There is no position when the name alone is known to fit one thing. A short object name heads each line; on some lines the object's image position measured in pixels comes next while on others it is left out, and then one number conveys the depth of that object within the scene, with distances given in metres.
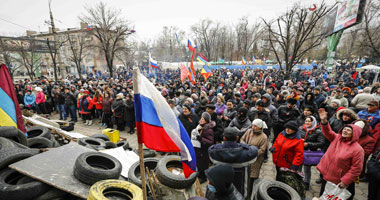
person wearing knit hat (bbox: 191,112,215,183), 4.71
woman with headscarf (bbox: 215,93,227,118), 6.74
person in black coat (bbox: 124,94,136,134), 8.62
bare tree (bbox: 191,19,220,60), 52.19
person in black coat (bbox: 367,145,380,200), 3.46
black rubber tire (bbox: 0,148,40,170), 2.87
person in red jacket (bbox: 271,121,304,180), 3.63
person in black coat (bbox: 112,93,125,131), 8.84
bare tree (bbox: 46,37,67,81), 17.14
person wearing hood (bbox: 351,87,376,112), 6.52
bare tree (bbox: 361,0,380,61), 16.83
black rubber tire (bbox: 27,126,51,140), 5.45
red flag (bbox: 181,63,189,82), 12.82
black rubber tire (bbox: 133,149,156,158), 5.97
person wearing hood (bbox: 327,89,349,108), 7.18
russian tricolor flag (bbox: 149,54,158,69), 14.75
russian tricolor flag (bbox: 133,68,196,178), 2.25
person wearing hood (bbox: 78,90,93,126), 9.87
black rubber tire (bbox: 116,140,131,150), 6.09
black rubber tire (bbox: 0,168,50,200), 2.53
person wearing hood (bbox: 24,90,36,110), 11.02
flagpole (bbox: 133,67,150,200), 1.98
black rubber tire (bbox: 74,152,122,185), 2.86
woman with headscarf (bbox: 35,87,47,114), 11.15
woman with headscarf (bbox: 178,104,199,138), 5.51
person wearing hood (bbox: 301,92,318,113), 7.18
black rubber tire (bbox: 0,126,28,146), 3.67
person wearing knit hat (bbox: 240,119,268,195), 4.01
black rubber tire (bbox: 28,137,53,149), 4.54
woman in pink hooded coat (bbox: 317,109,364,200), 3.09
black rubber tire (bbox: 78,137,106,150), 5.25
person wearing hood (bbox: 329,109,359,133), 4.48
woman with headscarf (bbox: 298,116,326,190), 4.12
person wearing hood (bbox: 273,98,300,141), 5.92
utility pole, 16.29
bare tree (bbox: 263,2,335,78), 13.61
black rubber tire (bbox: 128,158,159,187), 3.62
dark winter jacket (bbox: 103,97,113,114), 9.27
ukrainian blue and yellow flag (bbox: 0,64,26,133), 3.61
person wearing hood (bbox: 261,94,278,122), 6.14
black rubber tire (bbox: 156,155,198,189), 3.29
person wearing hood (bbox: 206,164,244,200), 2.23
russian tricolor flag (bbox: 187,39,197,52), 13.45
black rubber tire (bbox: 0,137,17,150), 3.31
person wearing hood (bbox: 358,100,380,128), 4.76
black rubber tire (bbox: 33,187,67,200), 2.69
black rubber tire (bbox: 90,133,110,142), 6.11
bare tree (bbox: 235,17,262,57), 57.78
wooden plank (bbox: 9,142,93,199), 2.68
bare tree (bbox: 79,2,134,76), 21.56
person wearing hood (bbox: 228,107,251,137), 4.96
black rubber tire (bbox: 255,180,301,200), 3.00
